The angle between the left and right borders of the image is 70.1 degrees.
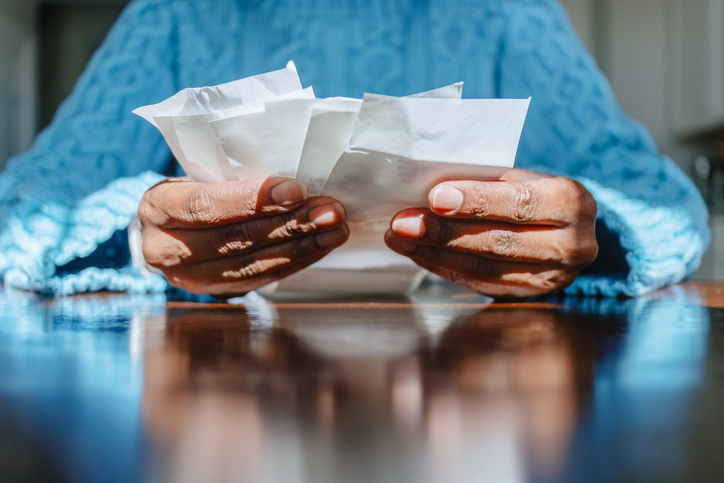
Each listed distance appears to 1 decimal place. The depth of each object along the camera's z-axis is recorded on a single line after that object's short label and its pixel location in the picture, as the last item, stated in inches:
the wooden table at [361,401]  4.7
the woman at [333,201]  15.0
